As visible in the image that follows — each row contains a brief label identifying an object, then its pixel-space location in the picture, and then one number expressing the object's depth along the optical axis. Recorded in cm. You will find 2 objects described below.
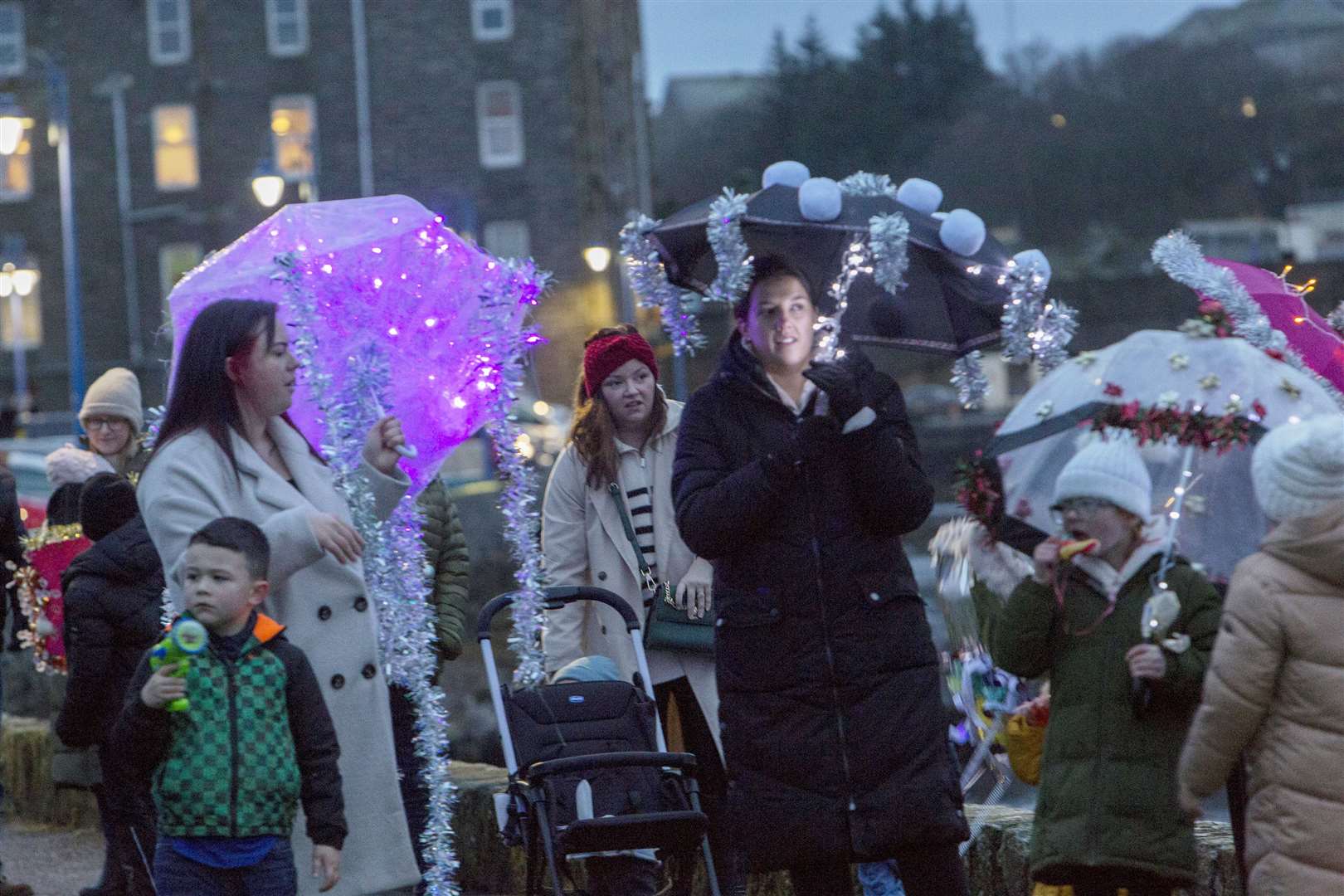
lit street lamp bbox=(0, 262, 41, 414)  8386
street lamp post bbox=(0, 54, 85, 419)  5146
